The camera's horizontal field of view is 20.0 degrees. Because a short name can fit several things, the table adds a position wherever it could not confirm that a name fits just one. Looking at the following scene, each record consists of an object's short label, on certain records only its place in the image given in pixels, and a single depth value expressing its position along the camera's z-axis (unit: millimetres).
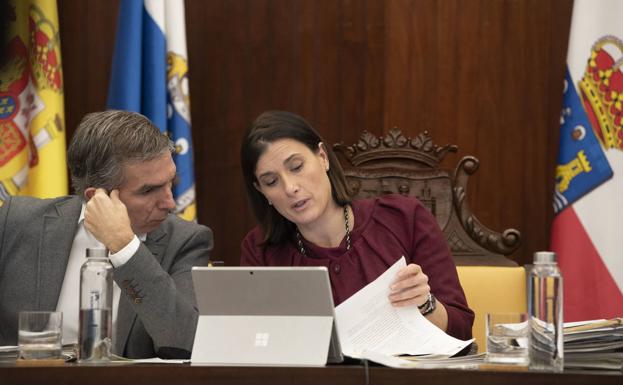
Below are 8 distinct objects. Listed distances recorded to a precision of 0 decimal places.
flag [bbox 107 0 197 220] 7139
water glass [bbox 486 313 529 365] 3107
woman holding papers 4940
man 4520
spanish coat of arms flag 7162
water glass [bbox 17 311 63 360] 3202
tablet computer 3096
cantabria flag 7081
